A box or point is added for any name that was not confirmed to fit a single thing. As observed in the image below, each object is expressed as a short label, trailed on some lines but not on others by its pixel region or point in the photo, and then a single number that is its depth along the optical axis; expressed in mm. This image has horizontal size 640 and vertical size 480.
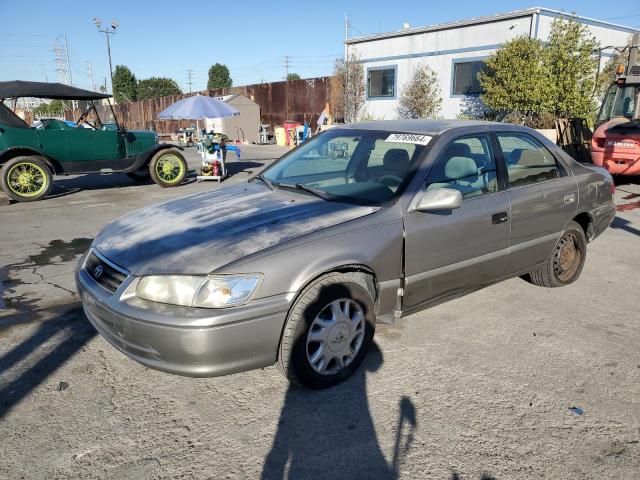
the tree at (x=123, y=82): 84681
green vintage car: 9219
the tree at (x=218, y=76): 94488
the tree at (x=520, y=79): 16047
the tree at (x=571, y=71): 15789
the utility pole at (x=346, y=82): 24406
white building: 18359
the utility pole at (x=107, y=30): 33569
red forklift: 10336
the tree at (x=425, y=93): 21328
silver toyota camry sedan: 2492
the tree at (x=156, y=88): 87562
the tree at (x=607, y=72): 17511
